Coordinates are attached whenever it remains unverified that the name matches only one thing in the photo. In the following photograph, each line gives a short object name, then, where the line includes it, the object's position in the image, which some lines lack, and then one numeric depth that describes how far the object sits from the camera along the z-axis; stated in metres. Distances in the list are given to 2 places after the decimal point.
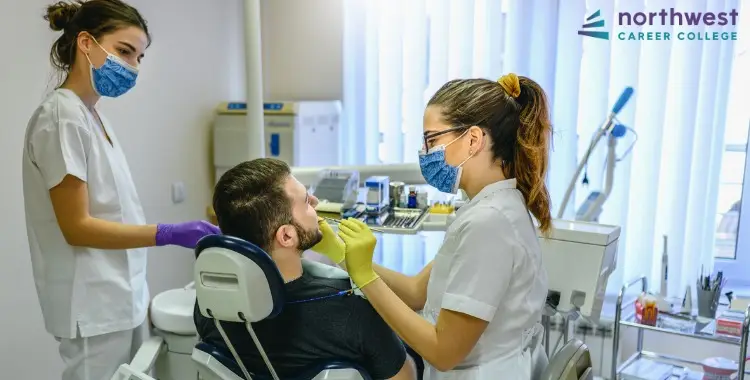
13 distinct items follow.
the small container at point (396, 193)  2.31
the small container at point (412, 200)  2.29
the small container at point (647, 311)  2.35
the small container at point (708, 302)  2.32
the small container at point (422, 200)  2.29
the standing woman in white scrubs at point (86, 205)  1.64
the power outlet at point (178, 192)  2.99
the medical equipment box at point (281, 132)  3.01
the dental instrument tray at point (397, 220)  2.05
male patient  1.36
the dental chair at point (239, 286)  1.16
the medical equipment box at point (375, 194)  2.22
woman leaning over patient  1.23
